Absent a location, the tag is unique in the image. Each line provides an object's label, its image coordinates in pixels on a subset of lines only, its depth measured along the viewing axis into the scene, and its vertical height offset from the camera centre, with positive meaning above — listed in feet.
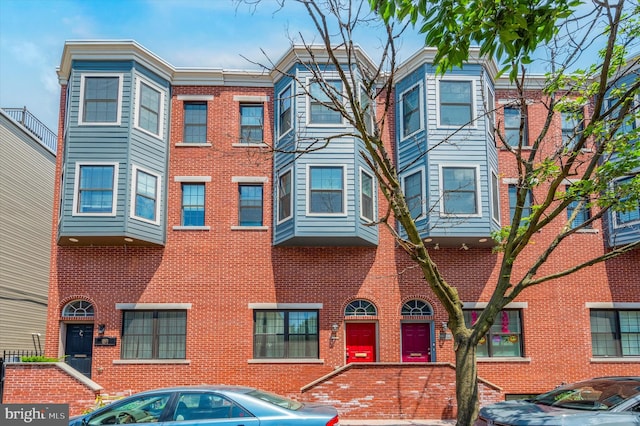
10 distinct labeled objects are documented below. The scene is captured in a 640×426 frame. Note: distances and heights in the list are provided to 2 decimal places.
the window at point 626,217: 57.36 +9.37
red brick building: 55.93 +4.54
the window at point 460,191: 55.88 +11.49
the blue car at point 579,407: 24.31 -4.45
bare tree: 29.76 +7.27
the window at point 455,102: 58.34 +20.88
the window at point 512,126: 62.64 +19.98
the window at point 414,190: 57.57 +12.05
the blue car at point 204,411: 25.22 -4.50
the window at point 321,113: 58.65 +19.88
